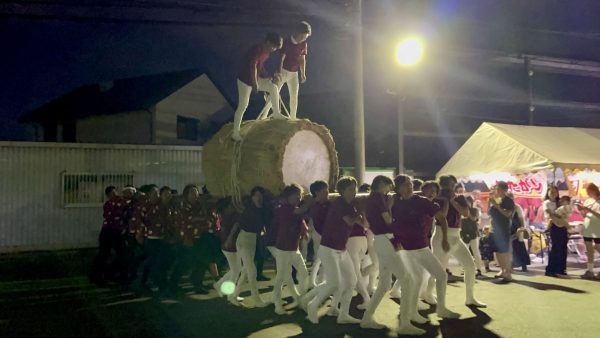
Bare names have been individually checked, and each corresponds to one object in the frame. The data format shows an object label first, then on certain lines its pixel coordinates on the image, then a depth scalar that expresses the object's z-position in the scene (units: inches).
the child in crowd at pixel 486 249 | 422.3
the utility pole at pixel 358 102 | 377.7
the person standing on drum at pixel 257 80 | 275.0
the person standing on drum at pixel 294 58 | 281.4
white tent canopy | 446.9
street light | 553.0
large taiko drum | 269.6
